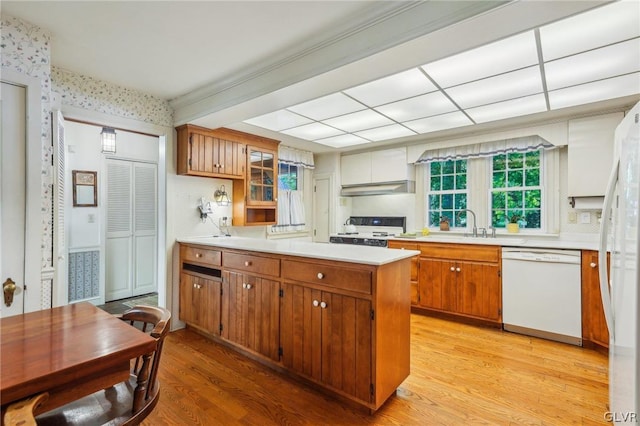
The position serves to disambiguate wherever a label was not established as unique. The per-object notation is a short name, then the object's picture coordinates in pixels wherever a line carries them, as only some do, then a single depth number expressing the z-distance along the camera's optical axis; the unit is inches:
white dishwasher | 118.3
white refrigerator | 44.3
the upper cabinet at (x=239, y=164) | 134.6
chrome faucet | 165.9
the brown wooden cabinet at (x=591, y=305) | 111.5
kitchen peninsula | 77.2
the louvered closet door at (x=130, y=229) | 172.2
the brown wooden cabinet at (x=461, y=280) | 135.3
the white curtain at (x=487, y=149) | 148.3
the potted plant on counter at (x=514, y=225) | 156.8
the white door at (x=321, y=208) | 214.1
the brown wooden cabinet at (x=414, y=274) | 156.0
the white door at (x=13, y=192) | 75.1
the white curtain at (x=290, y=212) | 191.6
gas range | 180.5
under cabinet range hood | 187.2
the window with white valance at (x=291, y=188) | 190.9
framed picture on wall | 156.3
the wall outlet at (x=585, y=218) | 137.6
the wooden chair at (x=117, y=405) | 47.5
